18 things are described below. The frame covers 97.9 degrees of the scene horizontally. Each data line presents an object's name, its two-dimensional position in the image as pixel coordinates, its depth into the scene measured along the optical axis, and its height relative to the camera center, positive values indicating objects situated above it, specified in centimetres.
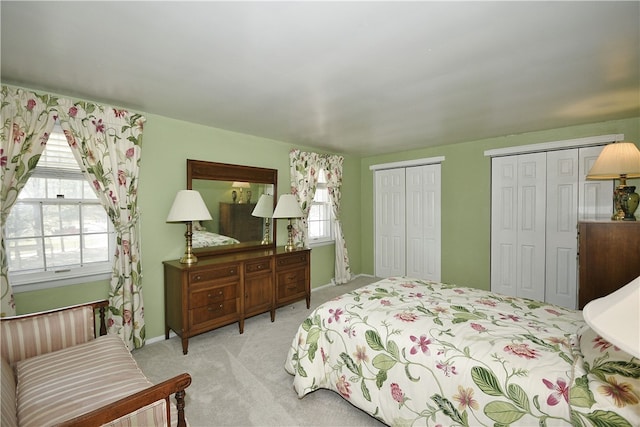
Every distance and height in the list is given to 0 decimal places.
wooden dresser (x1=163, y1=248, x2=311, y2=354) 267 -87
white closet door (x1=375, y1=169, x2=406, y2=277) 491 -29
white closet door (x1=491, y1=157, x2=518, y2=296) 382 -25
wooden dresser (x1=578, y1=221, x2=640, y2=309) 169 -33
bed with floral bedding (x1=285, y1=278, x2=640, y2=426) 118 -81
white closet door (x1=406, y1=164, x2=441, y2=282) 450 -25
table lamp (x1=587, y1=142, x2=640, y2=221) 209 +27
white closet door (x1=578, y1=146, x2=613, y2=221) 321 +13
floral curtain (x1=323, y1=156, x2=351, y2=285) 470 -10
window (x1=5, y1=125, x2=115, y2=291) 226 -16
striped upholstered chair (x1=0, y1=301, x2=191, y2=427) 116 -89
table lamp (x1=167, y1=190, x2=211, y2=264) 274 -1
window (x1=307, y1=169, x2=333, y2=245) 467 -15
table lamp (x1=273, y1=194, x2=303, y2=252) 366 -1
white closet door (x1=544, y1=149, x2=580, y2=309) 341 -28
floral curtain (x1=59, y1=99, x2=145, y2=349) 244 +27
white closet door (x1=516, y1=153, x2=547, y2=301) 362 -26
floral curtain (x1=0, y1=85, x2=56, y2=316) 206 +52
